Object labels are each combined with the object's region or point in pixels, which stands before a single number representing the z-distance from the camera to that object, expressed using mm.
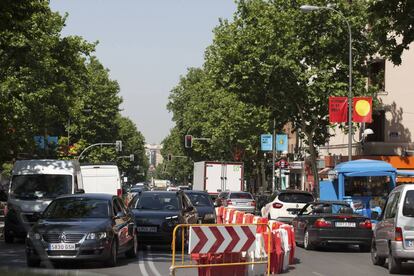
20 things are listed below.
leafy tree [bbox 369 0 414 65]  20469
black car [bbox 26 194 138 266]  16156
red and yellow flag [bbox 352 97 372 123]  38000
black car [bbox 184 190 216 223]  28859
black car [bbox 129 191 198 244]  21141
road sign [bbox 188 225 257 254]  13484
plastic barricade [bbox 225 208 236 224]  24606
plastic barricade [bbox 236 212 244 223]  21719
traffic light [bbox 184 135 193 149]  69406
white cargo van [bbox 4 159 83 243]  23438
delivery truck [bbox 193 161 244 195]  53781
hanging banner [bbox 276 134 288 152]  60719
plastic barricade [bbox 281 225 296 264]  17534
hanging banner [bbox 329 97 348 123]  39438
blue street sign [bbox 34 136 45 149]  49688
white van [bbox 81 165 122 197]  39562
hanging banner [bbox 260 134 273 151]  59500
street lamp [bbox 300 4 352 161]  37588
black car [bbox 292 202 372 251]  21766
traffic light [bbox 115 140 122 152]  82000
